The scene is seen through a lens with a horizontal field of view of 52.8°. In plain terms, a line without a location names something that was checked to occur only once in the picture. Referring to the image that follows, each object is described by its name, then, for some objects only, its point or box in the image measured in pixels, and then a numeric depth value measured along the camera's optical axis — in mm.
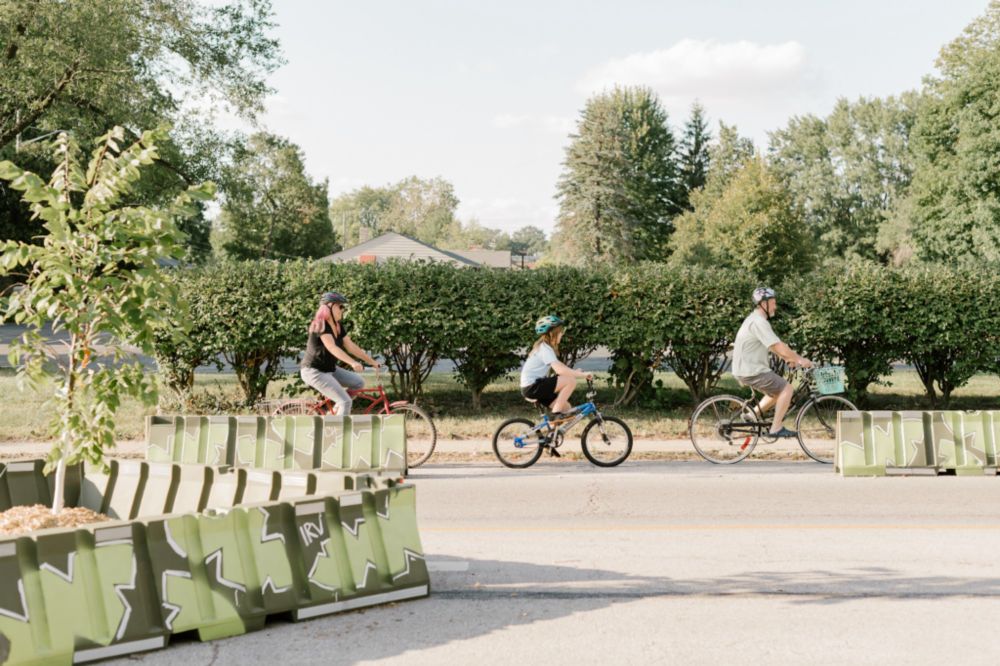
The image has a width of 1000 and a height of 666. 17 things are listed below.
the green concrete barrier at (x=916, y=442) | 11039
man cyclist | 11664
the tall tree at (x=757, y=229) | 59281
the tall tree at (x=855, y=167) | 94875
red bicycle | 11883
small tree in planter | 6176
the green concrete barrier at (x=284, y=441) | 10781
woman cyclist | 11344
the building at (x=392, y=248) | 80238
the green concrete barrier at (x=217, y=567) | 4988
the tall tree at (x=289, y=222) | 68562
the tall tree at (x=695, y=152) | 89875
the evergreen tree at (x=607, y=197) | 79188
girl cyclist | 11578
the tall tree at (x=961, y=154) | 44156
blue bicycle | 11703
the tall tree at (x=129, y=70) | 19516
